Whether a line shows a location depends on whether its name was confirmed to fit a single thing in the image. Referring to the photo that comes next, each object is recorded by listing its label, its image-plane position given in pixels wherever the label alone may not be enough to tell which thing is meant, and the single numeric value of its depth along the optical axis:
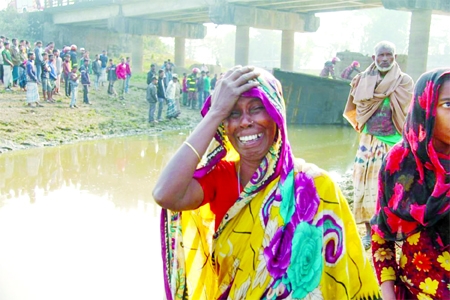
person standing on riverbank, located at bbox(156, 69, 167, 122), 17.11
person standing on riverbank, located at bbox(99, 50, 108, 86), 21.92
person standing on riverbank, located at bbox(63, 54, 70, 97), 17.34
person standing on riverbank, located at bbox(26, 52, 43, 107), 15.06
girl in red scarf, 1.94
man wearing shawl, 5.18
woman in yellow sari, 1.98
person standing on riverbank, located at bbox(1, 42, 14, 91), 17.19
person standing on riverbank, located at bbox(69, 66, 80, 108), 16.20
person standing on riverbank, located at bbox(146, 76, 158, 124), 16.50
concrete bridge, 21.33
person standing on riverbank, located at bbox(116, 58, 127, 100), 20.62
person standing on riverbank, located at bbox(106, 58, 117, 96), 20.27
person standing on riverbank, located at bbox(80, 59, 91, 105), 17.56
